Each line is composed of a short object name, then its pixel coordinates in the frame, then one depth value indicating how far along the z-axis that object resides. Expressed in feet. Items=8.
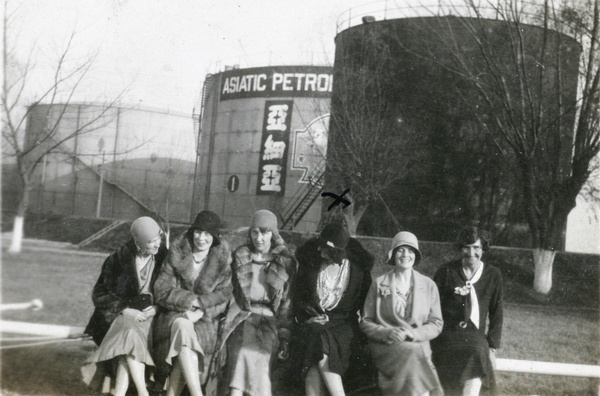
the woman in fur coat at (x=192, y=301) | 11.51
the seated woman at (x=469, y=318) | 11.69
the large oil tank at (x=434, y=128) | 28.73
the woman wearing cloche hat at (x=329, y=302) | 11.57
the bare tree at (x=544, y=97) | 20.14
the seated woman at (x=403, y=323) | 11.25
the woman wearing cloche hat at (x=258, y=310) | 11.58
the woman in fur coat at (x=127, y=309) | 11.60
